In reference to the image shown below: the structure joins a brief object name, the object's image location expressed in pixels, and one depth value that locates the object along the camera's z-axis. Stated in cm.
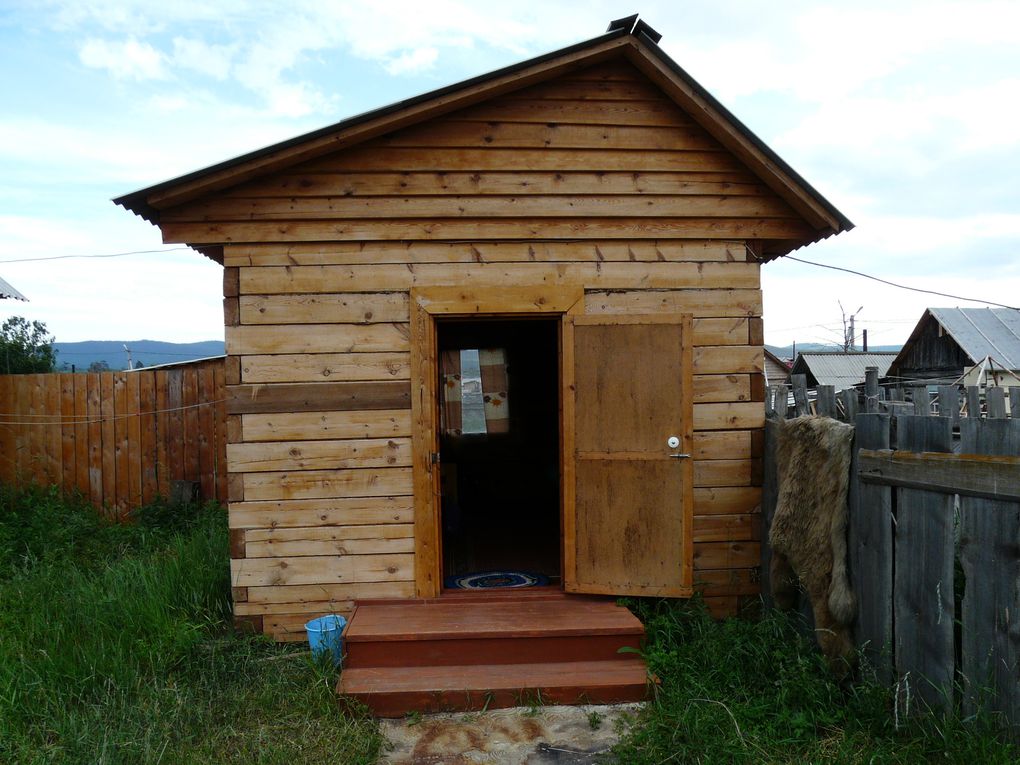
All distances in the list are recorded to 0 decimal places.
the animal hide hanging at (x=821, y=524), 388
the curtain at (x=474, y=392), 917
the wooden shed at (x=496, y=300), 486
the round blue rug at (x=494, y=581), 549
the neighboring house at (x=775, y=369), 3051
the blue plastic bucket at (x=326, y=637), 449
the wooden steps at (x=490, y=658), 403
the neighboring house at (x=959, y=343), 2212
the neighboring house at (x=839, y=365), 3028
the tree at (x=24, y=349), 1198
